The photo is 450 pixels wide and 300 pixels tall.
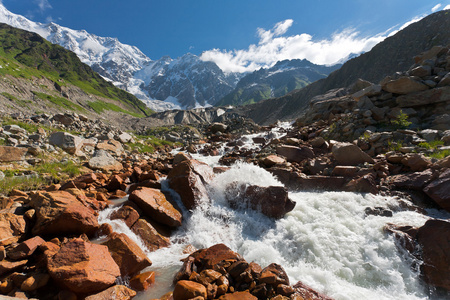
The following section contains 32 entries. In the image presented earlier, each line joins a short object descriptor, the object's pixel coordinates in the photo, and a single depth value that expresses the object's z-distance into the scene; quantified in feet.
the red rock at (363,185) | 29.19
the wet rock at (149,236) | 21.76
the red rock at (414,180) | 26.80
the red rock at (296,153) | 44.94
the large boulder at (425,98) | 44.89
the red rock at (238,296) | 14.08
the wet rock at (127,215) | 23.02
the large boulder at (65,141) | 43.83
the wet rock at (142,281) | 15.97
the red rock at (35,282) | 13.29
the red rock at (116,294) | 13.79
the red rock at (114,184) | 32.63
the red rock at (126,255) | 16.84
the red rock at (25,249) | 15.07
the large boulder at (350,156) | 36.60
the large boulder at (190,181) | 28.60
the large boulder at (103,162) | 40.76
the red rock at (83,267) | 13.52
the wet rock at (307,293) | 15.51
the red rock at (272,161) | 40.81
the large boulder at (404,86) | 48.87
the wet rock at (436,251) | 17.65
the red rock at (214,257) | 17.28
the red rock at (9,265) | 14.06
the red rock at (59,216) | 18.49
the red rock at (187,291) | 13.85
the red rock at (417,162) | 29.37
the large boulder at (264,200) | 26.48
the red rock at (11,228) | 16.29
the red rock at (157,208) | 24.84
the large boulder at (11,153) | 32.32
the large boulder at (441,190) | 23.66
